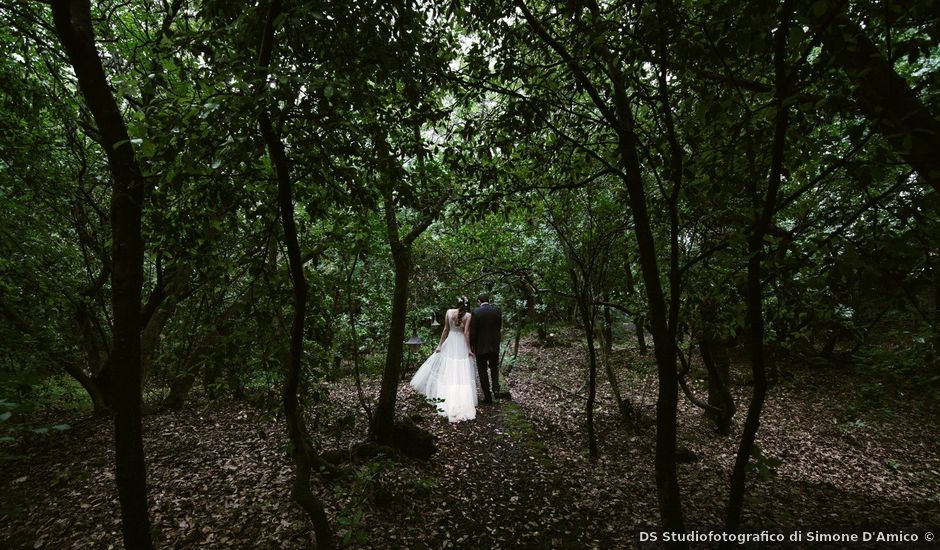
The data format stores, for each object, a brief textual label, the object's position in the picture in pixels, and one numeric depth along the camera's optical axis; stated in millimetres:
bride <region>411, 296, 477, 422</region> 8288
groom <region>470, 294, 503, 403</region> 9352
